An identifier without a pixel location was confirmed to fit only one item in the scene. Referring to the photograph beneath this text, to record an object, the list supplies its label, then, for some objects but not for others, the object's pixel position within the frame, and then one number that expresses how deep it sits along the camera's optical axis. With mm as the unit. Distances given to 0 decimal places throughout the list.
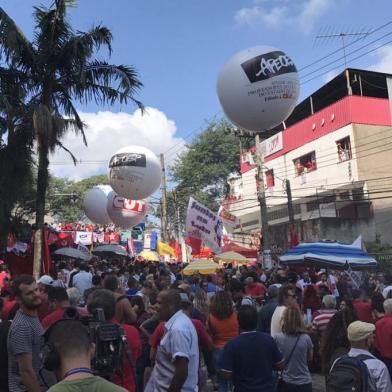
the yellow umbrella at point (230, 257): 17391
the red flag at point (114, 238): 33550
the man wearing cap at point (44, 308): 6699
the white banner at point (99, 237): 31047
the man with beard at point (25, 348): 3916
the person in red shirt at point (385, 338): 5984
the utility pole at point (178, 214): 48762
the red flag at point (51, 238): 18844
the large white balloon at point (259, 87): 10898
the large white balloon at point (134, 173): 15531
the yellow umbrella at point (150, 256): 25786
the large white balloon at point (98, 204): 20344
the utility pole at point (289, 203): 24516
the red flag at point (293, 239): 20312
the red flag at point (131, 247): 33062
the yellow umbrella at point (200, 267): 15289
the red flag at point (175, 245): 30625
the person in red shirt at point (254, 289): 10766
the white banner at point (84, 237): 29491
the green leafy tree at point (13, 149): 12547
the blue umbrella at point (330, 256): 11406
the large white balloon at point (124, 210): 19062
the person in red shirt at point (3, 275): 11752
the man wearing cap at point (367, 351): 3537
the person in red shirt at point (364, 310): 7316
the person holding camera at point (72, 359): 2156
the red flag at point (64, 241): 20309
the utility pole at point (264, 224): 16406
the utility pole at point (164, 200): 31875
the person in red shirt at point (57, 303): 5078
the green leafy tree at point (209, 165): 48719
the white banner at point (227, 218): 25380
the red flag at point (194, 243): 15391
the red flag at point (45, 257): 12345
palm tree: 11789
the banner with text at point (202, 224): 15227
